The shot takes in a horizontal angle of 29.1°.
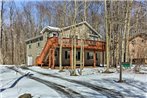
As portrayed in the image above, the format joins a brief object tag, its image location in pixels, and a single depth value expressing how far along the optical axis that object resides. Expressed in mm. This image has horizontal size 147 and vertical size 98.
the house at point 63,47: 33750
